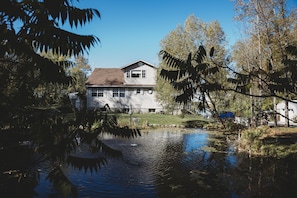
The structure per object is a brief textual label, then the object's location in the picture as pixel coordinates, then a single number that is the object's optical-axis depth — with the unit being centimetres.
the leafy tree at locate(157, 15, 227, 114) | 3072
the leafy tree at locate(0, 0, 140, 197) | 290
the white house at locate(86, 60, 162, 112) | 3953
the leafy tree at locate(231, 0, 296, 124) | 2002
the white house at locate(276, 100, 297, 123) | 2909
